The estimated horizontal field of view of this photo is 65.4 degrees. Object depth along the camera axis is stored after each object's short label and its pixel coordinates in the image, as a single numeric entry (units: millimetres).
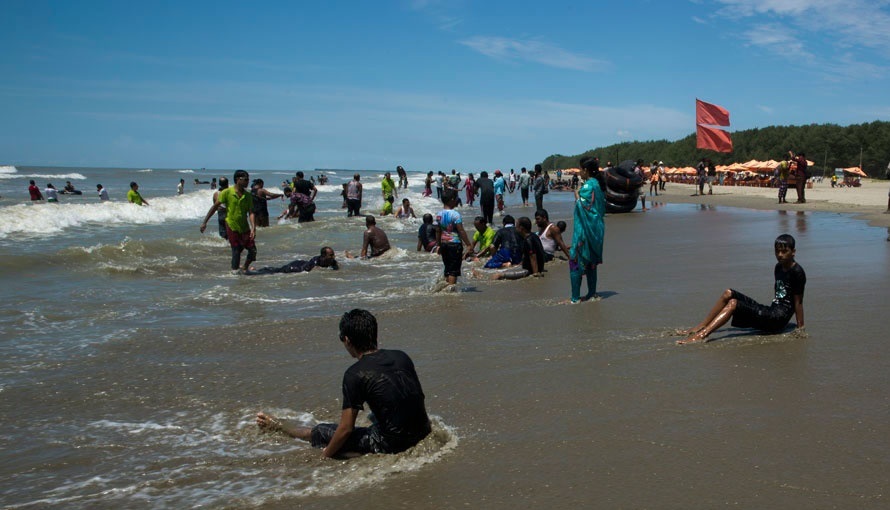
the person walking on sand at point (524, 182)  29047
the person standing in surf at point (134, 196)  26656
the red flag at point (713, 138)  27922
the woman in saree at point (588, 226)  7797
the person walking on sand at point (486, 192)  21062
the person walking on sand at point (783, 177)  23672
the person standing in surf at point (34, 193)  32281
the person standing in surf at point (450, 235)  9359
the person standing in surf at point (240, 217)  10992
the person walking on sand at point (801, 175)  22305
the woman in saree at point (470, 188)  32719
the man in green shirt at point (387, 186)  25366
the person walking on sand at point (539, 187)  23453
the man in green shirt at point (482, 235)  12664
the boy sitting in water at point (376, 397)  3832
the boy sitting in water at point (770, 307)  5867
